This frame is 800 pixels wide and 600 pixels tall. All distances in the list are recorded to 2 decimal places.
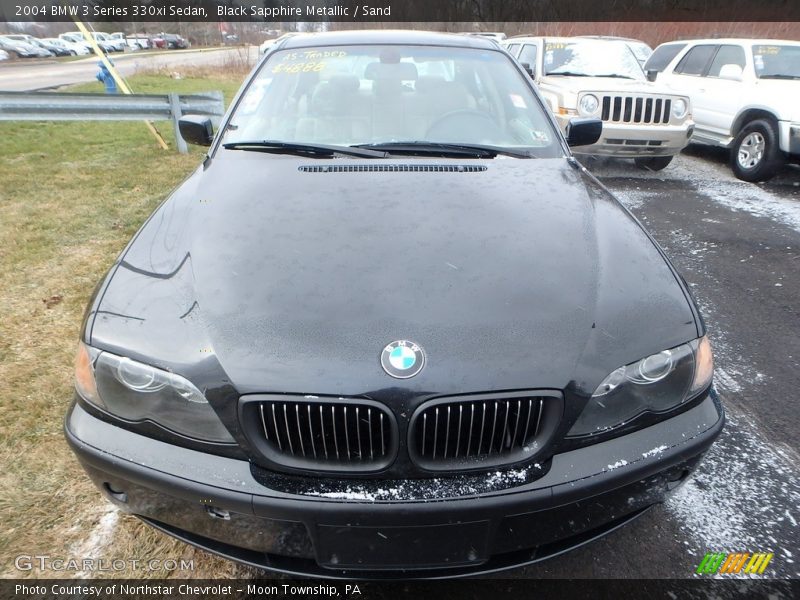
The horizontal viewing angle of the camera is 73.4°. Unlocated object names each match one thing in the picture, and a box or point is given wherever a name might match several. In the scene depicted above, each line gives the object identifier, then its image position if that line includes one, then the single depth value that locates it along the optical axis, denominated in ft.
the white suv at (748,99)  22.06
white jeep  22.48
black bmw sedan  4.58
